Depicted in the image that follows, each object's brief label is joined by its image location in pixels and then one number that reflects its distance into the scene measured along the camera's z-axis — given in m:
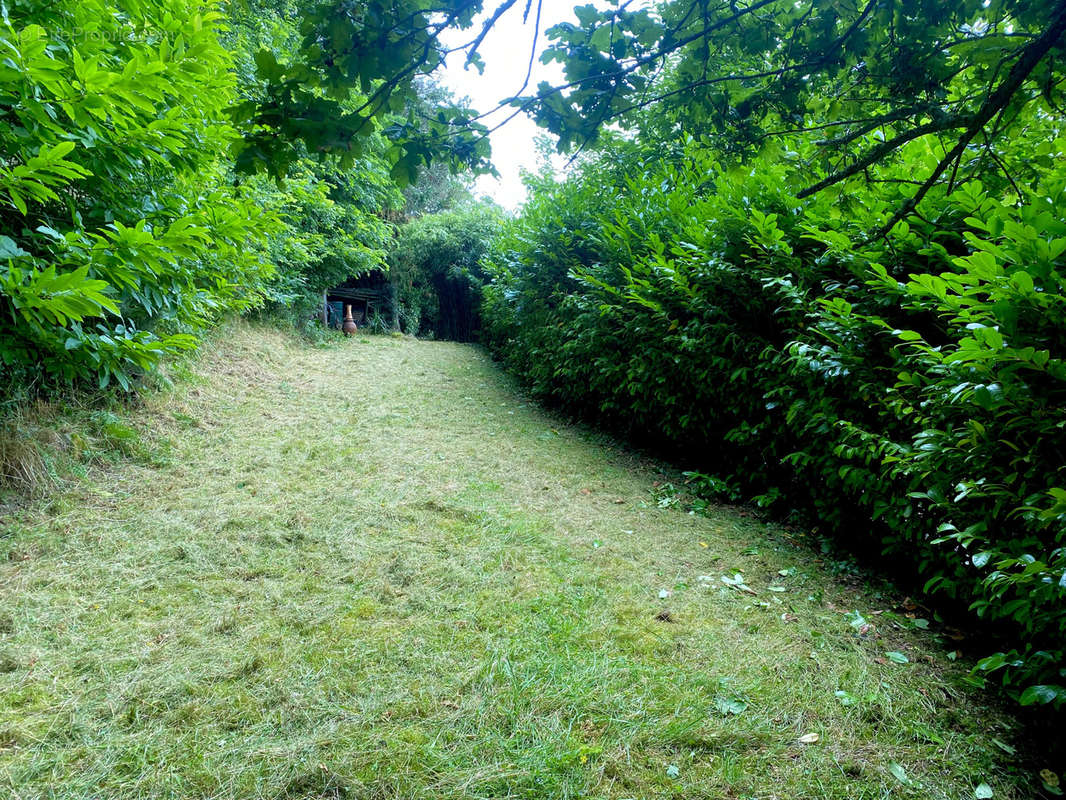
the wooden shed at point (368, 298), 13.21
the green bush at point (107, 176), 2.09
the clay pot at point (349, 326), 11.84
